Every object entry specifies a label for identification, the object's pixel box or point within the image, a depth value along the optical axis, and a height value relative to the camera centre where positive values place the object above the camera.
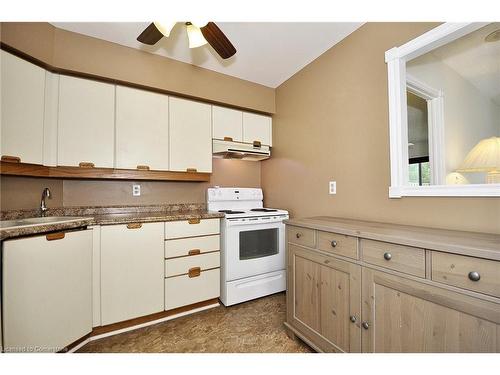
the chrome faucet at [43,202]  1.76 -0.06
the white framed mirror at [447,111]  1.36 +0.72
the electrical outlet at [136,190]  2.32 +0.05
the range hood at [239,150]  2.50 +0.53
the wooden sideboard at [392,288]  0.79 -0.45
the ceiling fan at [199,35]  1.36 +1.11
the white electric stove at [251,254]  2.11 -0.64
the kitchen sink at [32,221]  1.54 -0.20
